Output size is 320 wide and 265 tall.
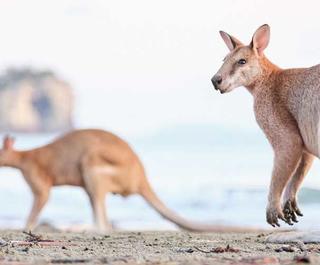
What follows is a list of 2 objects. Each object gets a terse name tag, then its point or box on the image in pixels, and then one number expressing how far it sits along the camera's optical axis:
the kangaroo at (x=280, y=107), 11.91
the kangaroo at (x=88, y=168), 21.69
